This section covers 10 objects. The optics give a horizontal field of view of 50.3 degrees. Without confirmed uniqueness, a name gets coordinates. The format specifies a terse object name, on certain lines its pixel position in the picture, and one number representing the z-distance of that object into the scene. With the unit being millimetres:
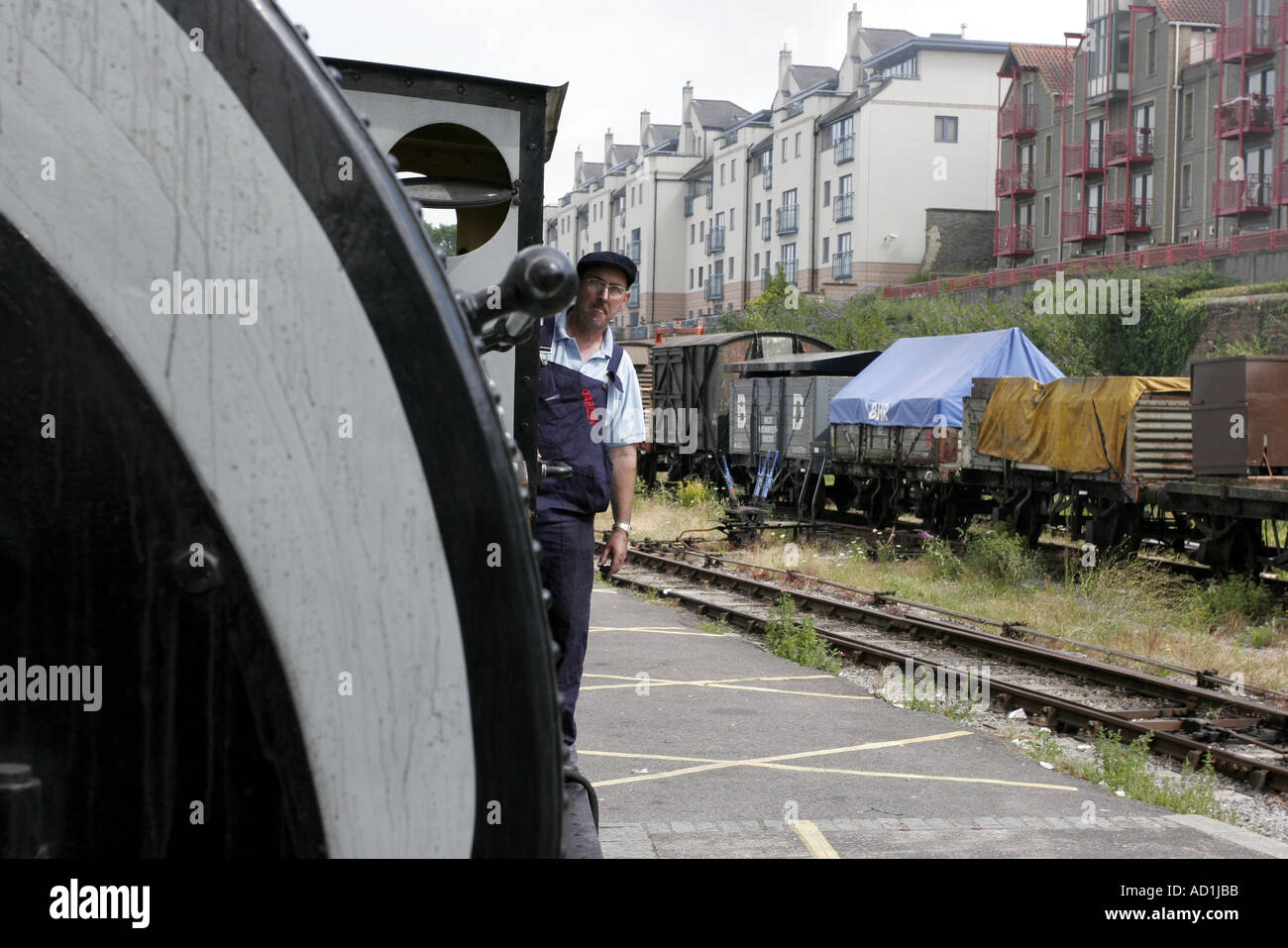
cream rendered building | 70125
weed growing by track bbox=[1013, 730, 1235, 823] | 7055
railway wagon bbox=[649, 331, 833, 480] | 31422
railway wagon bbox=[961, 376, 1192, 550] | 17359
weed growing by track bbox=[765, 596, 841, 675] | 11508
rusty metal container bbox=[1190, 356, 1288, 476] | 14828
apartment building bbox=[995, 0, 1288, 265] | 49031
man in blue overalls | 4773
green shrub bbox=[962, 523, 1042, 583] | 17391
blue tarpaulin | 22812
